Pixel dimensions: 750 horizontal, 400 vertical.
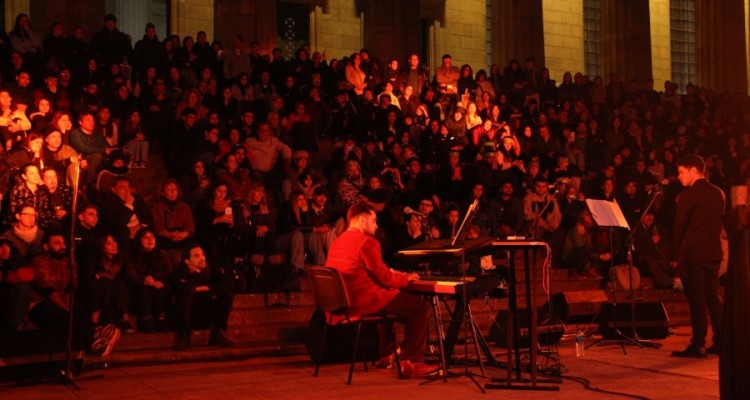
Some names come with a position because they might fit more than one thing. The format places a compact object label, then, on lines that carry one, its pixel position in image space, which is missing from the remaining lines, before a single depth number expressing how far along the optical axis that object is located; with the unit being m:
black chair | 8.97
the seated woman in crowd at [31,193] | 12.51
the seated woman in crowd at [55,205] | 12.51
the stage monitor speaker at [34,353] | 9.15
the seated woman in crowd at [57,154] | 14.44
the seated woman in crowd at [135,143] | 16.12
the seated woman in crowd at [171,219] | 13.06
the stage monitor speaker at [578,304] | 12.45
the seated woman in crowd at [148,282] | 11.66
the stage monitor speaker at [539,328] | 11.05
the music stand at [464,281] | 8.72
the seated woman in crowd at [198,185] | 14.65
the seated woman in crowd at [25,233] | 11.50
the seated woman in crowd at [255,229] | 13.36
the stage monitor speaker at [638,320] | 12.08
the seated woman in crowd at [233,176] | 14.66
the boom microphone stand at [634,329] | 11.69
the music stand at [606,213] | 11.04
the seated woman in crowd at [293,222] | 13.87
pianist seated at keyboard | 9.19
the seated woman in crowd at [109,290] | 11.11
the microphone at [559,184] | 8.99
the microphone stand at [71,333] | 9.01
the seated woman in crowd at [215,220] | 13.51
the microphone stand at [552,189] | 8.75
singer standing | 10.61
